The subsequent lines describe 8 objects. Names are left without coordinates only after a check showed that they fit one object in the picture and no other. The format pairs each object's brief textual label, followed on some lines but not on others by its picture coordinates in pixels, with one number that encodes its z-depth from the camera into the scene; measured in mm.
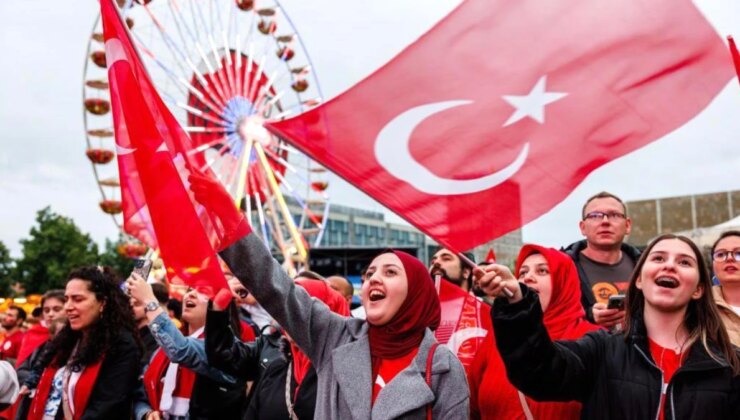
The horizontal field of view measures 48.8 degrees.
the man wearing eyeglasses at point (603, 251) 4430
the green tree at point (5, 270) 43500
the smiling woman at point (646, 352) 2486
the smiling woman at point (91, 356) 4152
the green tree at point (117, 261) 53681
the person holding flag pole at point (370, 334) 2811
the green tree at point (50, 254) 43312
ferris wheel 18375
